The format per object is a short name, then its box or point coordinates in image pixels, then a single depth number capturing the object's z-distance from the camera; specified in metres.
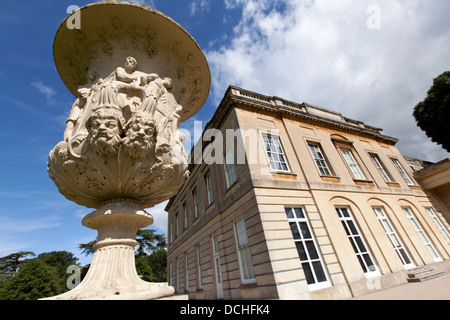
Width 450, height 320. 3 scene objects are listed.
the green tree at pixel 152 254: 19.00
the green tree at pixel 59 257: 29.17
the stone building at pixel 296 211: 6.46
